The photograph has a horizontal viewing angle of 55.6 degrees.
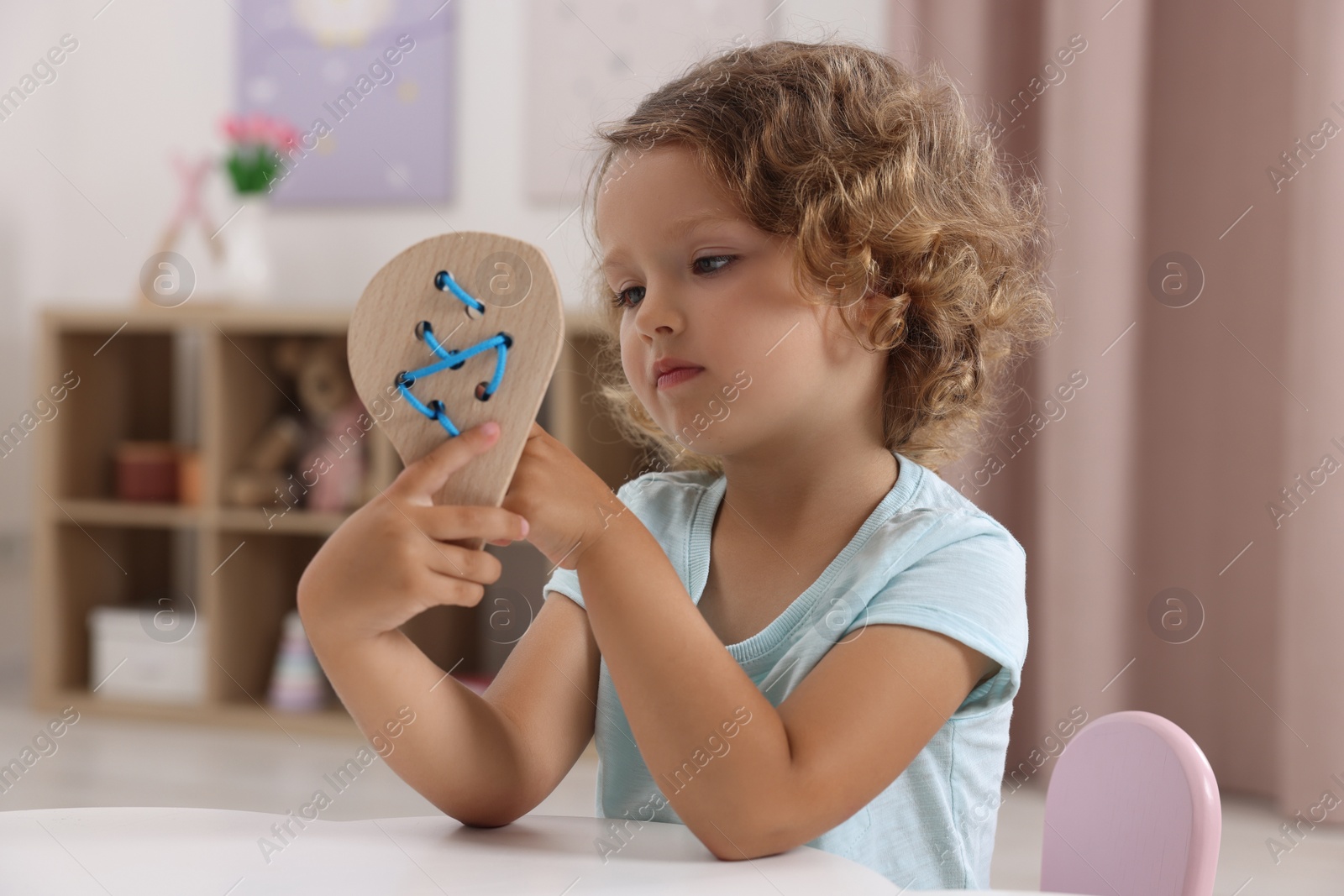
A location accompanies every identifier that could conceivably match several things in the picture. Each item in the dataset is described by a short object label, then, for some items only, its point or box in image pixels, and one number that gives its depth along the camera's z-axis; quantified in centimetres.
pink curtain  193
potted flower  256
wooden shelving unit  238
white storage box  252
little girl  56
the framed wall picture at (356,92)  268
